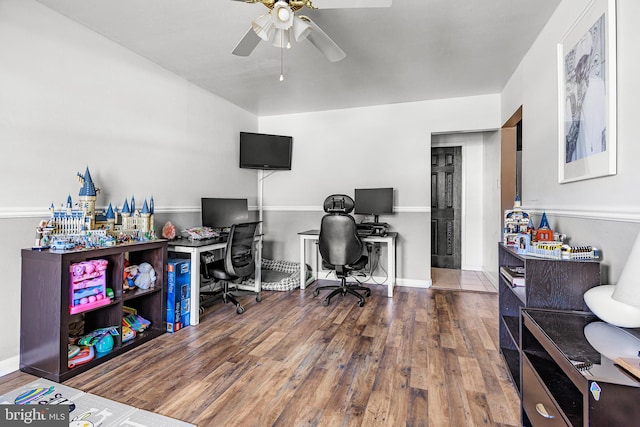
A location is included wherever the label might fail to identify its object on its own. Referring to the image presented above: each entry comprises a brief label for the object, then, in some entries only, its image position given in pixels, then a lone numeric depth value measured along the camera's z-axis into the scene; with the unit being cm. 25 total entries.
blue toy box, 256
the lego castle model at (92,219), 205
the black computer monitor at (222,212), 353
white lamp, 89
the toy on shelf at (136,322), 236
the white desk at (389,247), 358
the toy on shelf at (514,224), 206
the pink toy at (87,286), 193
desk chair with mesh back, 287
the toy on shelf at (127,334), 225
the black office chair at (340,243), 319
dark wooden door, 508
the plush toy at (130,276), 234
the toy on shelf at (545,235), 174
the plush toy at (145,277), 243
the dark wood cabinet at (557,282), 144
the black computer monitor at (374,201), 391
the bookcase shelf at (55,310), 184
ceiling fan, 167
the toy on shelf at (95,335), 204
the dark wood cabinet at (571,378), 80
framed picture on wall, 141
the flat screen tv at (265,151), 427
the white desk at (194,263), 270
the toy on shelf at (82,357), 191
